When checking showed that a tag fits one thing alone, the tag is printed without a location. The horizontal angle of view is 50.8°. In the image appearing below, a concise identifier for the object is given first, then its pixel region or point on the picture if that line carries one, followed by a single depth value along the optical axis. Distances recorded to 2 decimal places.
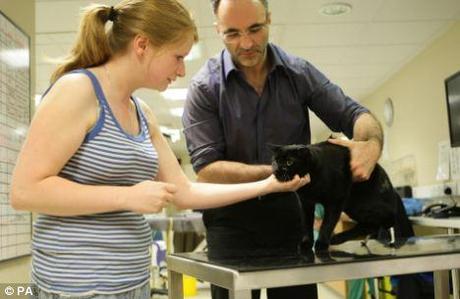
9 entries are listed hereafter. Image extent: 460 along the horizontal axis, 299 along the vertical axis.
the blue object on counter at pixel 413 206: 3.41
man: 1.35
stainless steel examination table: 0.82
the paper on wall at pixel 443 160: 4.04
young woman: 0.81
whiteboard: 2.12
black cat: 1.16
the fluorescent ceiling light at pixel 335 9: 3.51
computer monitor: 3.07
